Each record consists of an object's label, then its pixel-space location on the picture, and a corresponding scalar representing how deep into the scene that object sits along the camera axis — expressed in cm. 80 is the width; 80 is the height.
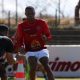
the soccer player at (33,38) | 2283
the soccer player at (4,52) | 1930
